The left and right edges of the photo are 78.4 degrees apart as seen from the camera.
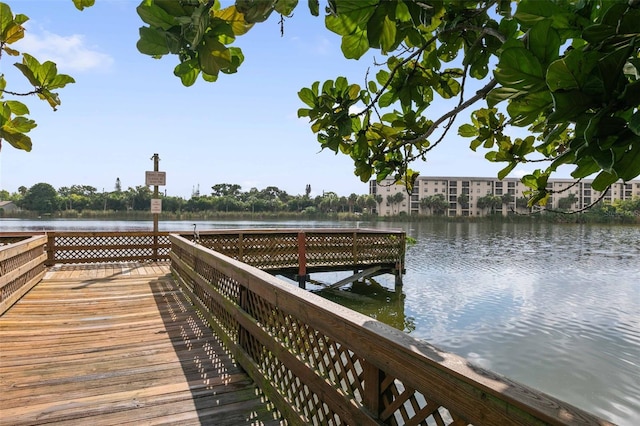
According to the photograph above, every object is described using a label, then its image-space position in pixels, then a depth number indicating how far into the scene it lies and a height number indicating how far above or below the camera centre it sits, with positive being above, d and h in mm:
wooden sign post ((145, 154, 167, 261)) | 10359 +627
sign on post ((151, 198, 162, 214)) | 10508 +47
